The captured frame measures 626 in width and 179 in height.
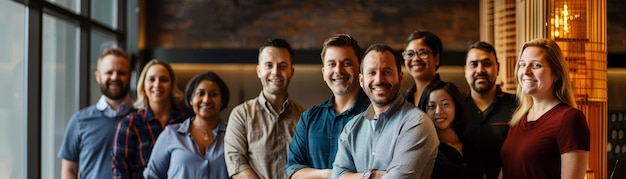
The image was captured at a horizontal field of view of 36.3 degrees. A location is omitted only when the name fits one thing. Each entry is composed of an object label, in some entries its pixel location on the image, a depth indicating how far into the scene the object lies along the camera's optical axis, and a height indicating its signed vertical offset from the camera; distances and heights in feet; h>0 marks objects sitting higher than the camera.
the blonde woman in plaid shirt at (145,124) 18.33 -0.51
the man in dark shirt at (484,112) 13.08 -0.20
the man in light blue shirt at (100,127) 18.65 -0.58
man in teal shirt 13.28 -0.22
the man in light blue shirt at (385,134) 11.40 -0.44
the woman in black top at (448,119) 12.34 -0.27
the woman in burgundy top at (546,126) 11.87 -0.34
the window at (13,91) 18.70 +0.13
